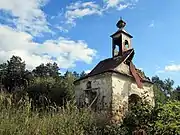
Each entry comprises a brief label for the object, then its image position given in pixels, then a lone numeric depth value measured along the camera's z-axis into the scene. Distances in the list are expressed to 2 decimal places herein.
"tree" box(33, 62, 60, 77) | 30.66
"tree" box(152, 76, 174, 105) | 37.29
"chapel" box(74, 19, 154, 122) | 11.11
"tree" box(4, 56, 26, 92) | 25.61
